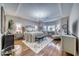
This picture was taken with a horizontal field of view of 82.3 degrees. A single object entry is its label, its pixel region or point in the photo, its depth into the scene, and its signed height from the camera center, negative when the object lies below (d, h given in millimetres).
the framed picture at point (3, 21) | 989 +173
